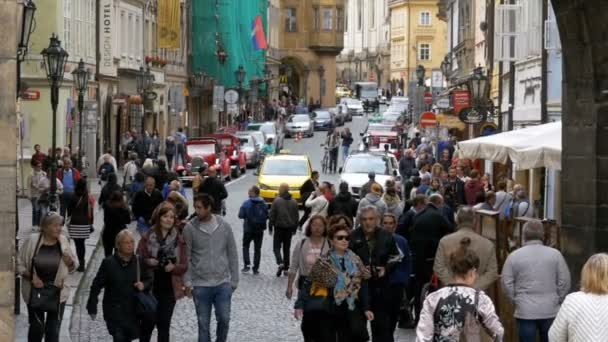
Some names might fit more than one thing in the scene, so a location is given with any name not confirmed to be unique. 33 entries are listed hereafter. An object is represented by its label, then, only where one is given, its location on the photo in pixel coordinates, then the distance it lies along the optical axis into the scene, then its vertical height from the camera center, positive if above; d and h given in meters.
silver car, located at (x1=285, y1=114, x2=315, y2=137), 86.19 -2.45
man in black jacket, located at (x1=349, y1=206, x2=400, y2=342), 15.91 -1.71
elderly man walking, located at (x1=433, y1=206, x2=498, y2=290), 15.32 -1.60
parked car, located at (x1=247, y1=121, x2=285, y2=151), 68.44 -2.12
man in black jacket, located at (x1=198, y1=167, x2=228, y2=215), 28.22 -1.85
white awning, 21.57 -0.93
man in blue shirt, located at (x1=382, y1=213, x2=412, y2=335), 16.45 -1.94
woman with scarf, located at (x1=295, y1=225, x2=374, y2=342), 14.38 -1.85
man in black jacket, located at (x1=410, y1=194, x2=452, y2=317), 18.83 -1.76
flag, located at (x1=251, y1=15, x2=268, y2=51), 89.12 +2.29
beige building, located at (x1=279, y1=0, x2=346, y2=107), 121.00 +2.37
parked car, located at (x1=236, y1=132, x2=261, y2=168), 61.08 -2.56
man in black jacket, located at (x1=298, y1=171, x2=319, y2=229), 30.17 -1.97
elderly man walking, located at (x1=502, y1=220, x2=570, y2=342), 14.07 -1.67
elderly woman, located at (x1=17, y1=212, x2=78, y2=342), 14.91 -1.65
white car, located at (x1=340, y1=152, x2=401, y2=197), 41.69 -2.27
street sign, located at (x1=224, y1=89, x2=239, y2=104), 72.25 -0.80
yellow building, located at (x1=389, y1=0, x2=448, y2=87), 148.38 +3.76
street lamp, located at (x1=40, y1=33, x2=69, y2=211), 26.39 +0.14
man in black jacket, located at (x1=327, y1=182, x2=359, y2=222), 24.86 -1.84
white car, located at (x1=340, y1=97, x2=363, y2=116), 117.66 -1.94
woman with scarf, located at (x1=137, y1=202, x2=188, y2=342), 16.09 -1.72
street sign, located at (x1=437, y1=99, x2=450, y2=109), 52.94 -0.76
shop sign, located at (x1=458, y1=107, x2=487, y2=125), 40.56 -0.86
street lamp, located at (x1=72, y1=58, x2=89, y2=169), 35.62 -0.17
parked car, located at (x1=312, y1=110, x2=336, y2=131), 94.12 -2.32
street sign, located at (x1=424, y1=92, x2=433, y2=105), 68.50 -0.82
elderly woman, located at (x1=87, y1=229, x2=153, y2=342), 15.14 -1.87
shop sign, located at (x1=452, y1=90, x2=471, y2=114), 47.19 -0.58
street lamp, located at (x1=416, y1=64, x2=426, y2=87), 73.84 +0.16
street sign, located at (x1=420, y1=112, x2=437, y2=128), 49.59 -1.20
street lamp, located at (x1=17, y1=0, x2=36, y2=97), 21.26 +0.63
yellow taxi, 41.34 -2.37
